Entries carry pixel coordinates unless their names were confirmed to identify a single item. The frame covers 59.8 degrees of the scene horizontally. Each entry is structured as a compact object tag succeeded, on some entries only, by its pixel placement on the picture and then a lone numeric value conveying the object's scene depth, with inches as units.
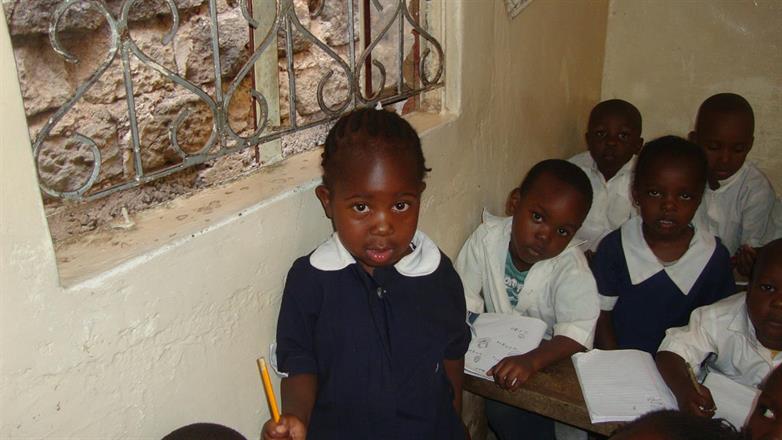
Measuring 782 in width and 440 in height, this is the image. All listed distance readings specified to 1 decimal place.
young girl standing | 56.2
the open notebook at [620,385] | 67.9
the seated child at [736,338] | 72.0
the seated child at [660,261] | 89.9
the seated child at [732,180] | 116.5
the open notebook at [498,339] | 76.4
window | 51.4
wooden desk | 70.4
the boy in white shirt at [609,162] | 124.6
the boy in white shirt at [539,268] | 81.7
